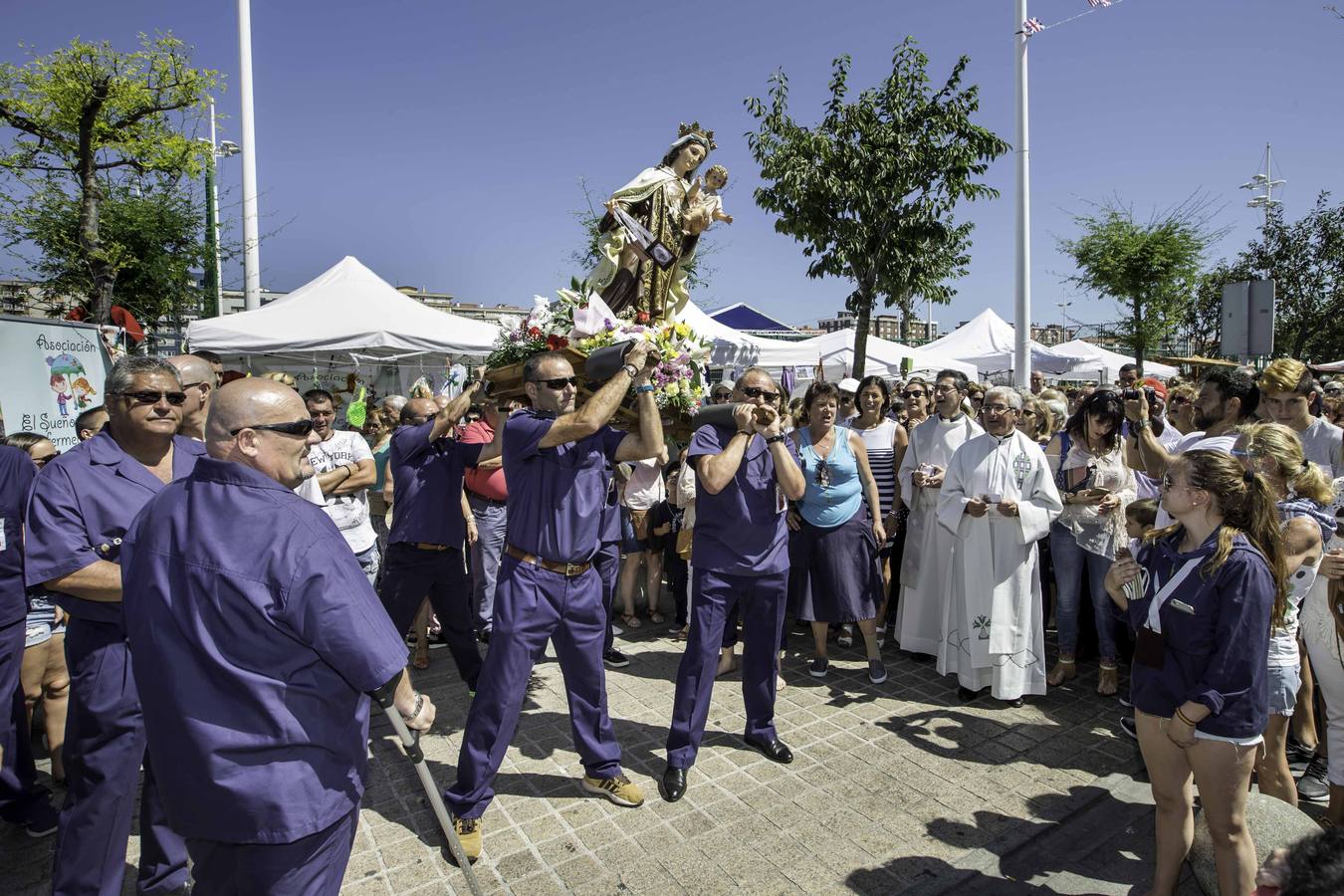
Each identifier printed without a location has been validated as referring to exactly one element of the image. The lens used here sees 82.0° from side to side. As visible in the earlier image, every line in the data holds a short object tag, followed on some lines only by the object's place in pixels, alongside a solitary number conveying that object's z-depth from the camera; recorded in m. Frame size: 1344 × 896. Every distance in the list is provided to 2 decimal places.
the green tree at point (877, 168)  10.93
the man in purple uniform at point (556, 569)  3.60
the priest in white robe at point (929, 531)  5.96
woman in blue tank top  5.60
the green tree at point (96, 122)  11.25
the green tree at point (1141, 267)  16.45
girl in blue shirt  2.73
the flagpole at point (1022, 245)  12.06
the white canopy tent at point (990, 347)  18.67
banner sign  6.38
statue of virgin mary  4.44
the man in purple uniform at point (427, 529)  4.97
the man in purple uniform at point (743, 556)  4.05
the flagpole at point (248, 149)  13.24
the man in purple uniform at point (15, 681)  3.41
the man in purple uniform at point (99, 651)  2.87
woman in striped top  6.49
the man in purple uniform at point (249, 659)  2.01
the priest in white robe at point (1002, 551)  5.12
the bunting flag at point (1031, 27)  12.09
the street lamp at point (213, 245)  14.38
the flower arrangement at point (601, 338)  3.88
